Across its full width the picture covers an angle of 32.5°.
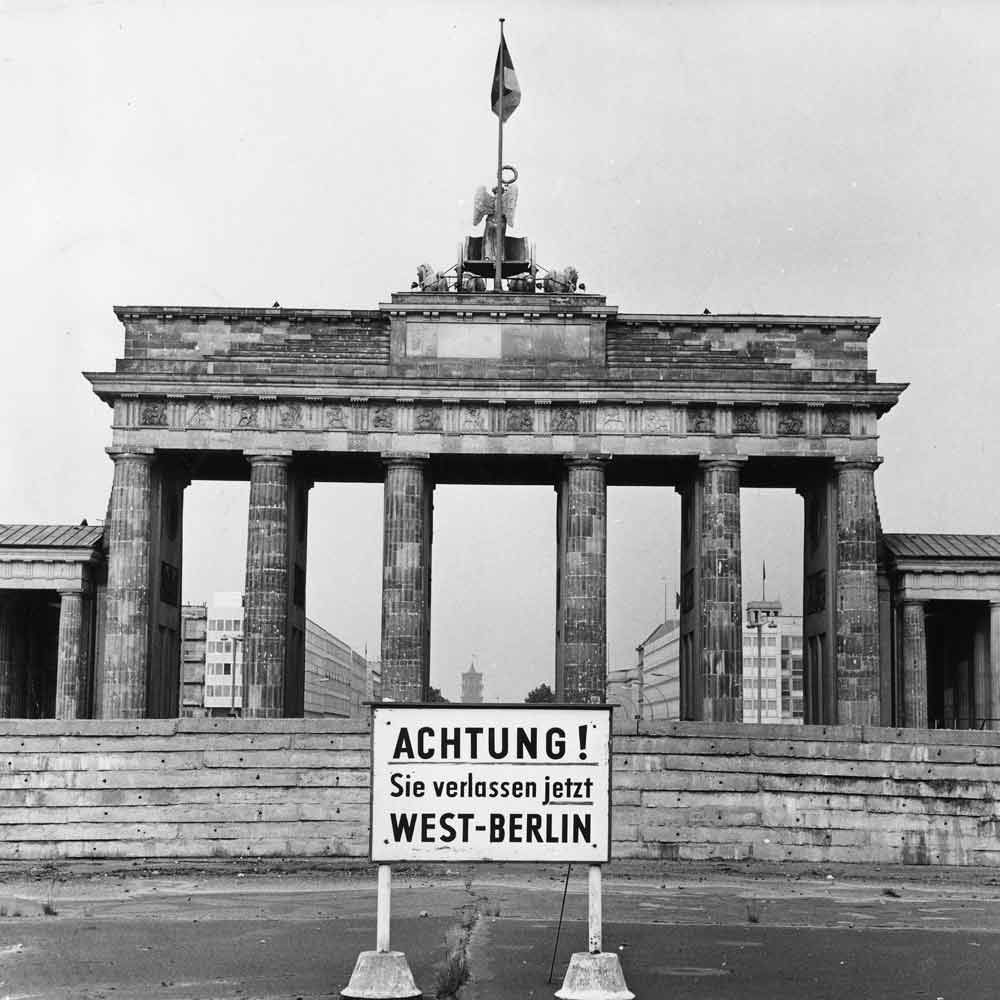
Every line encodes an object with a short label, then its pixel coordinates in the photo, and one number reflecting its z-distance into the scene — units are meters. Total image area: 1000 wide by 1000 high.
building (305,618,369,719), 182.38
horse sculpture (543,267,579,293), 67.56
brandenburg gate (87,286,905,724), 64.88
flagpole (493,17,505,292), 68.69
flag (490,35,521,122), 70.12
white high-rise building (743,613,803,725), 167.00
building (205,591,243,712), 173.38
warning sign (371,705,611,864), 17.09
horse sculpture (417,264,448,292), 67.62
